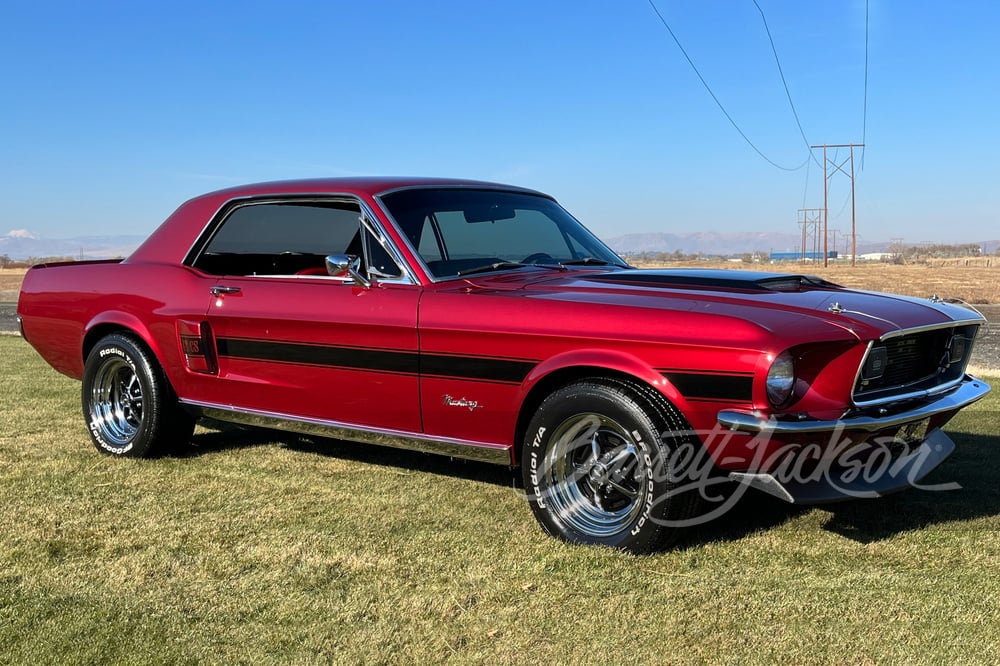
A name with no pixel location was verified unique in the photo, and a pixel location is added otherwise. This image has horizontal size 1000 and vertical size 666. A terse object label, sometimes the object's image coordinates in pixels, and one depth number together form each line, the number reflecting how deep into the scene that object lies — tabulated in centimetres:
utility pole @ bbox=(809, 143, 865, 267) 5084
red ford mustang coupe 329
